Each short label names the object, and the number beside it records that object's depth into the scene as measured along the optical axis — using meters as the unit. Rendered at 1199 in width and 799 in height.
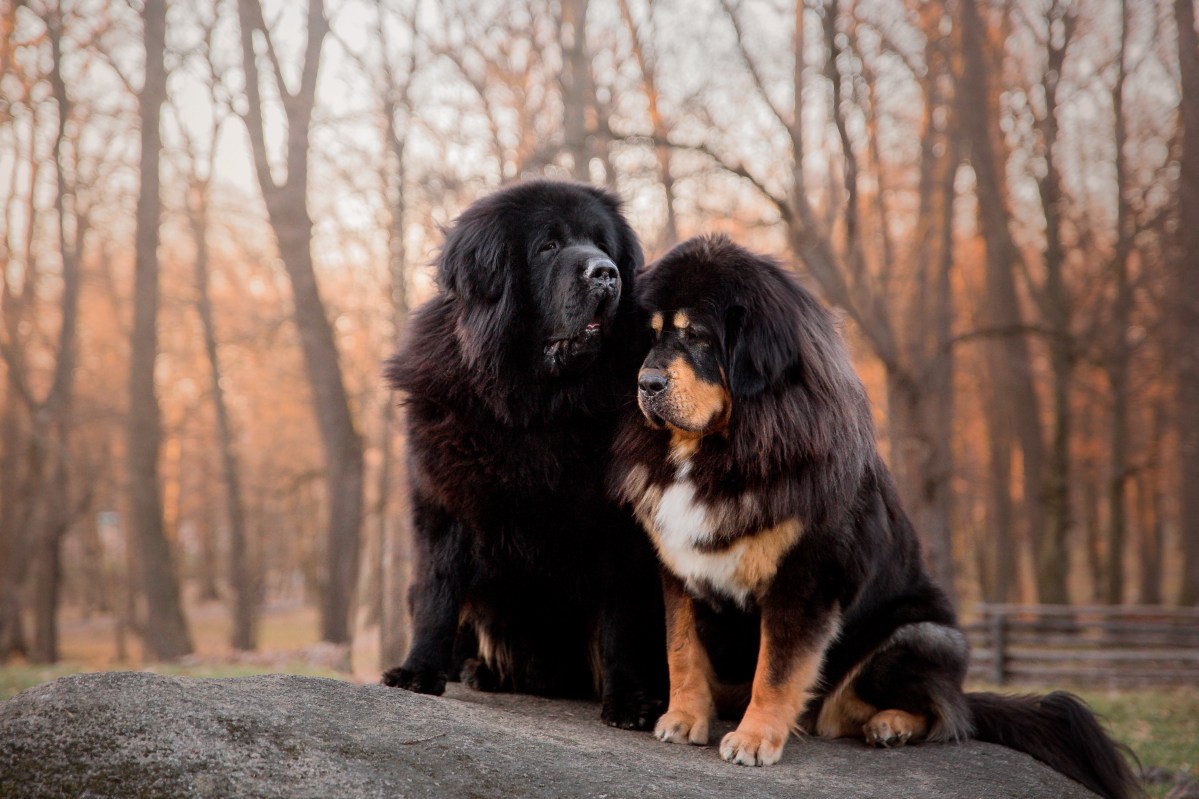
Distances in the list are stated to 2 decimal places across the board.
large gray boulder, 2.59
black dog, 3.80
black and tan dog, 3.45
